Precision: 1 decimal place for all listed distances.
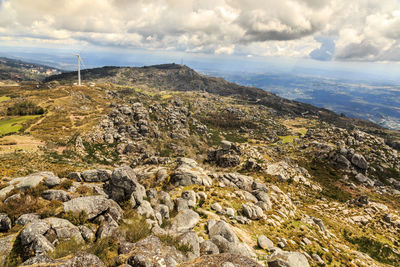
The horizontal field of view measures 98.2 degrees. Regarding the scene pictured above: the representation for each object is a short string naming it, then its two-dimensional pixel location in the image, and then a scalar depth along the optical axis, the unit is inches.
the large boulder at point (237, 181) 1346.9
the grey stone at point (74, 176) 884.3
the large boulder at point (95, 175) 899.4
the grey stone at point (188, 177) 1163.7
